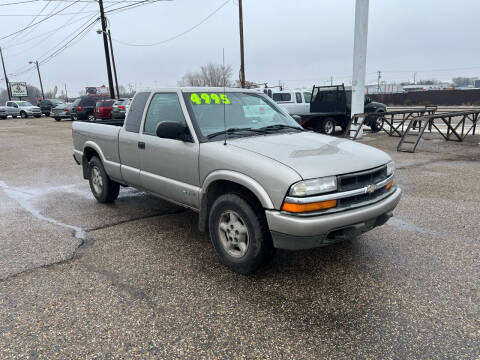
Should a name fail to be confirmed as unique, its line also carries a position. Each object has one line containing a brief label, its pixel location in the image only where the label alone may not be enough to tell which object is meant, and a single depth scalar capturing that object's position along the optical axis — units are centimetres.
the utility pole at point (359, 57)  1341
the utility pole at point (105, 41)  2606
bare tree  5398
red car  2238
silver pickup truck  301
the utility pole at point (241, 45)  2297
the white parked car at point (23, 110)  3427
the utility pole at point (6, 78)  6004
